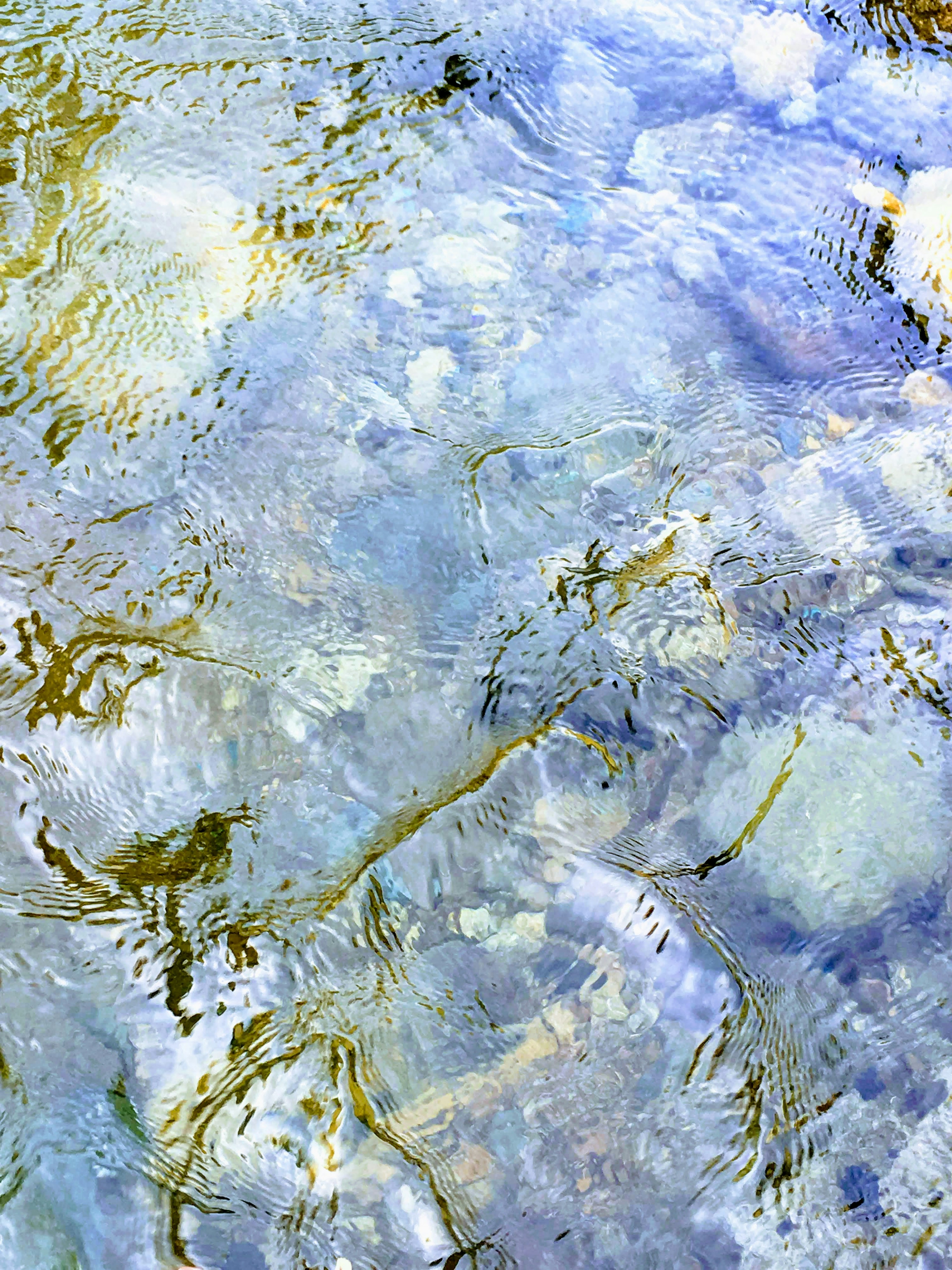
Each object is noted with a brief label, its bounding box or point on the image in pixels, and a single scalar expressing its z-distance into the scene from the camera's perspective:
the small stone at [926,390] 2.38
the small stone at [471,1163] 1.68
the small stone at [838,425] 2.33
